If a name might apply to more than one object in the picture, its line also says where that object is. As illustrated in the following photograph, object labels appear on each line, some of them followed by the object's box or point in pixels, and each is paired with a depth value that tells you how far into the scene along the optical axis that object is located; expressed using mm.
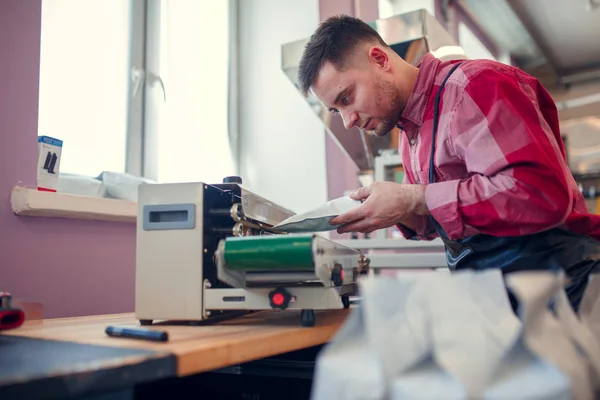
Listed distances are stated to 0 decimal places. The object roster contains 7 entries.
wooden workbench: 513
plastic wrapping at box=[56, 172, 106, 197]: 1445
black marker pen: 681
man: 900
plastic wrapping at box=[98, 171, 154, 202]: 1506
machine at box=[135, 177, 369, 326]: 828
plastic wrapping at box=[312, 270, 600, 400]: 460
